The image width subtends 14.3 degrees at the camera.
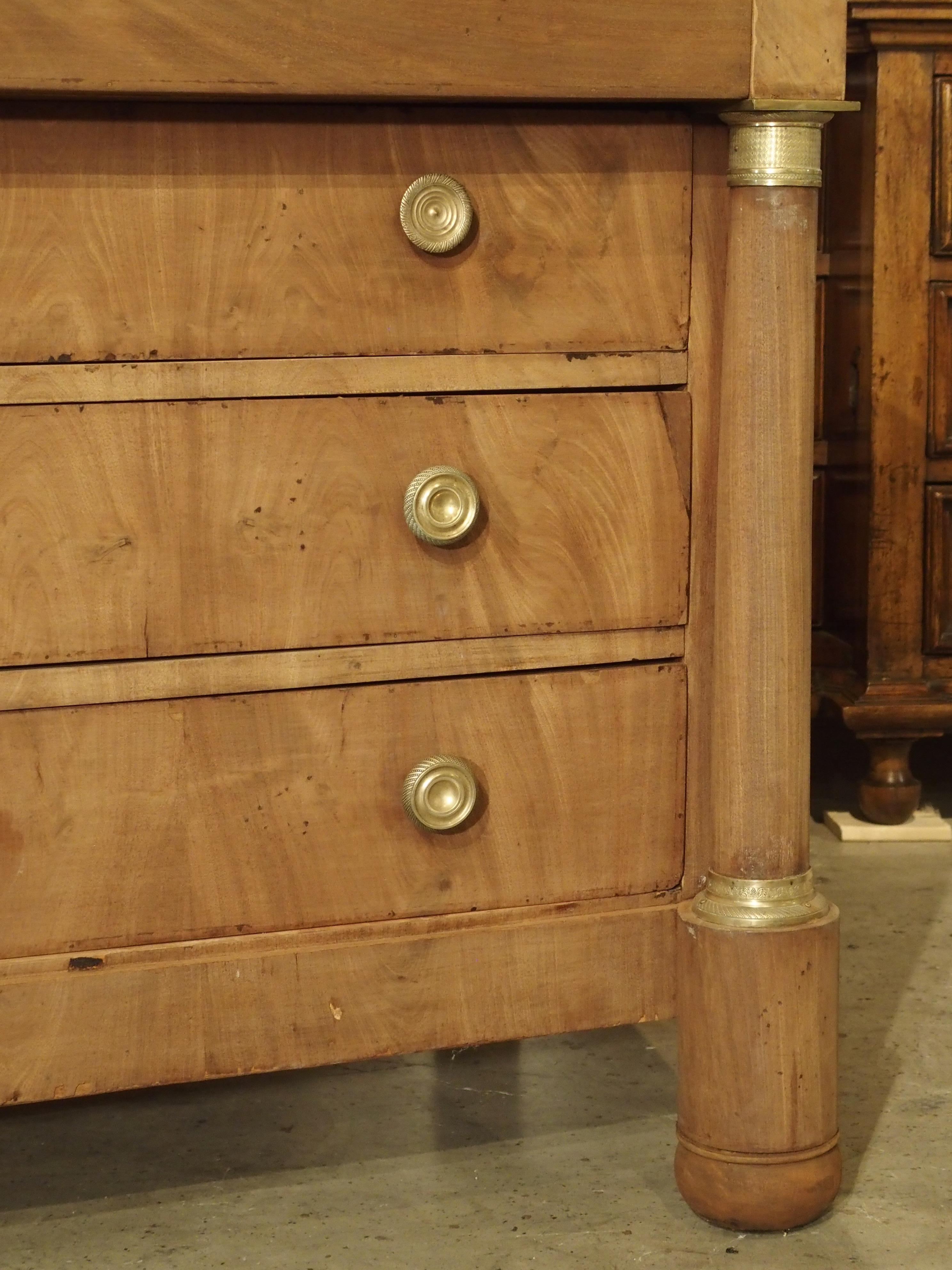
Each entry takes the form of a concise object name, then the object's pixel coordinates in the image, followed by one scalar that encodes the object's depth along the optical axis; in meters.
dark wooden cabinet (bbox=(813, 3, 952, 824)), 3.37
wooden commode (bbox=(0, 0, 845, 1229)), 2.37
